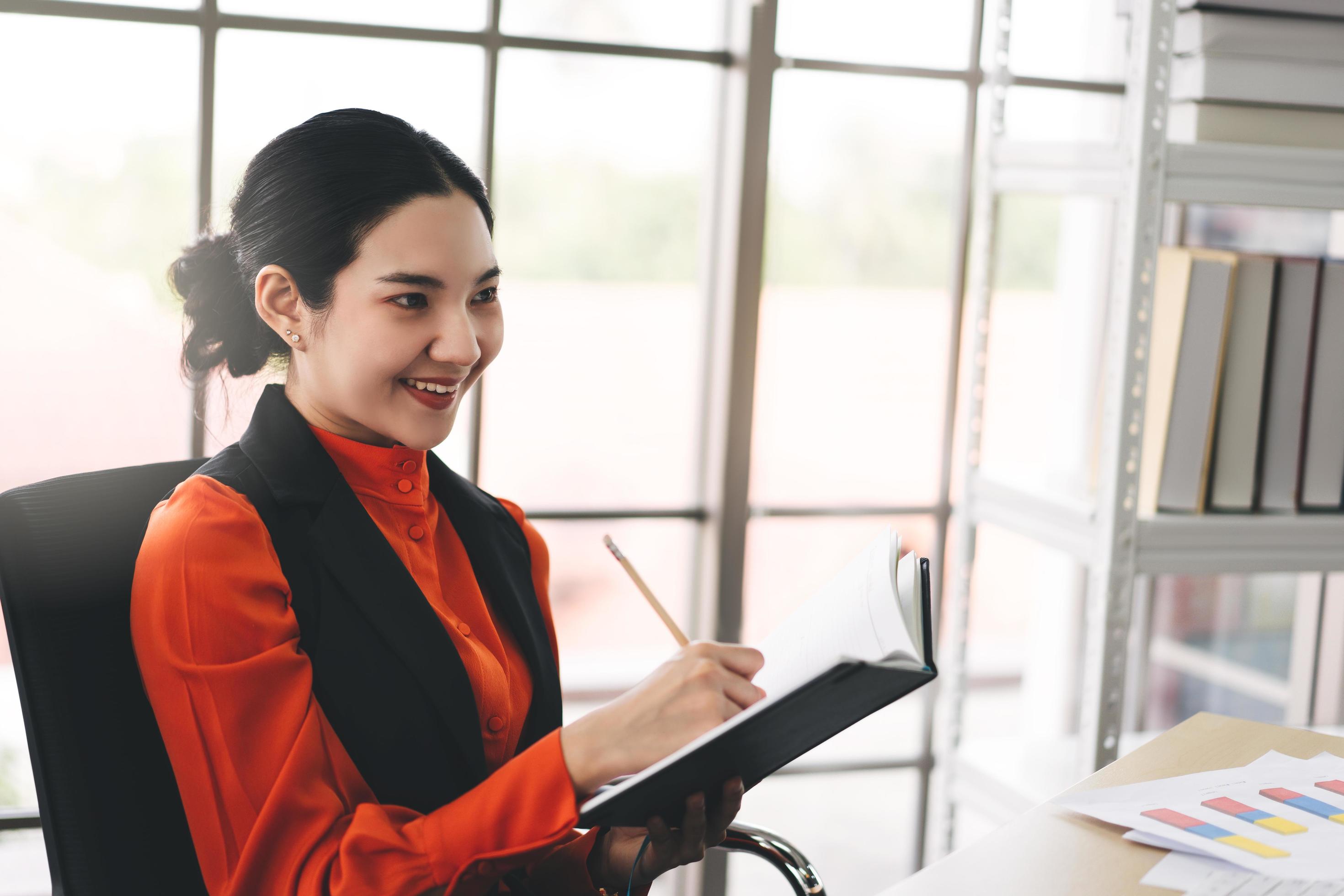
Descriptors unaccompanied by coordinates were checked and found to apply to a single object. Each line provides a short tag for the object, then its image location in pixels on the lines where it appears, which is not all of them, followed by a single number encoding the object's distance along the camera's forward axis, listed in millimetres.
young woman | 923
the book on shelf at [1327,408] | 1524
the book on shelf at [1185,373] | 1480
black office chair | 924
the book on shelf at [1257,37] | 1482
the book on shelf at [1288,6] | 1473
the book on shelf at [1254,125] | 1537
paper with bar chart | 877
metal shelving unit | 1409
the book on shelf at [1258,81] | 1511
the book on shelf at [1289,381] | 1512
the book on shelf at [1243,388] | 1498
